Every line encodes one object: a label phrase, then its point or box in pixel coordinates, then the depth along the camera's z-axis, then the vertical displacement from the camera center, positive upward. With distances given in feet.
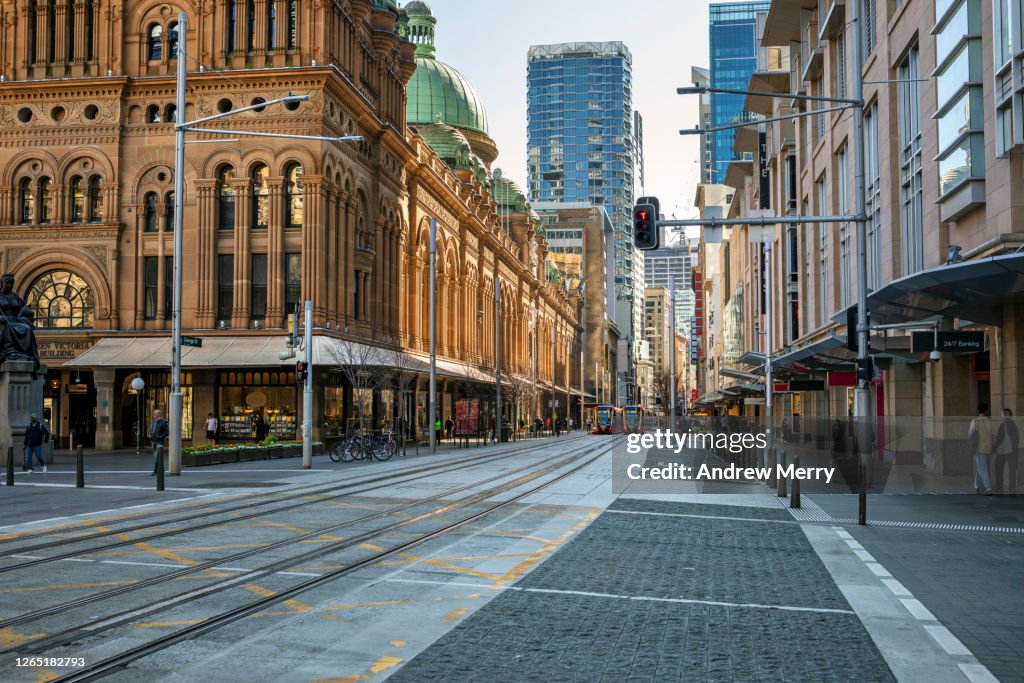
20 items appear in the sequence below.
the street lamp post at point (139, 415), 135.33 -2.70
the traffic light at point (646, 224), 70.23 +11.64
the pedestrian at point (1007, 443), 66.69 -3.15
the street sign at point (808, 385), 123.24 +1.19
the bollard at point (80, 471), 76.84 -5.45
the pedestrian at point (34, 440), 97.66 -3.97
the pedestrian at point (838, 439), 92.53 -4.04
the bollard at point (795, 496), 68.39 -6.63
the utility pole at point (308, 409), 112.88 -1.35
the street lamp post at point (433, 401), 165.66 -0.74
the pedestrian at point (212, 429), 154.71 -4.74
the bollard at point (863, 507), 57.78 -6.24
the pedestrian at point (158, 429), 99.40 -3.04
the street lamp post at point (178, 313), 92.79 +7.63
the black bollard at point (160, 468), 75.05 -5.14
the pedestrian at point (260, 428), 154.61 -4.61
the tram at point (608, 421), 335.47 -8.43
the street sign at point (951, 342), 71.61 +3.63
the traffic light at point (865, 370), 69.05 +1.65
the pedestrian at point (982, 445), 68.90 -3.45
